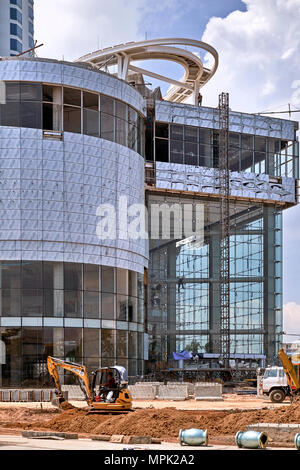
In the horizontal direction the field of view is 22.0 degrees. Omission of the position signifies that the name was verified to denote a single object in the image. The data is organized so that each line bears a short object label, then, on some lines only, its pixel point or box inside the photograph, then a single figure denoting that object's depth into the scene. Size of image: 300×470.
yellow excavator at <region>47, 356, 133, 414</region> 33.44
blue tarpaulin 85.44
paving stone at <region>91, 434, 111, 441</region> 25.20
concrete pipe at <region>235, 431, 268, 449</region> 21.67
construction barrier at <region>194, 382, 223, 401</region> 53.38
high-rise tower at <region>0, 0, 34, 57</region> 149.62
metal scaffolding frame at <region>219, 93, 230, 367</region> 86.19
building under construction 63.66
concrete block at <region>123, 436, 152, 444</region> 23.25
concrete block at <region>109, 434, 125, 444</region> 24.02
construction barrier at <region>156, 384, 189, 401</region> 53.53
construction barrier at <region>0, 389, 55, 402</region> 49.41
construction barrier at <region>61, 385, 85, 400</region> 51.22
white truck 47.81
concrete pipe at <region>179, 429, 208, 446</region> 22.66
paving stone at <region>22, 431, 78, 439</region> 25.02
